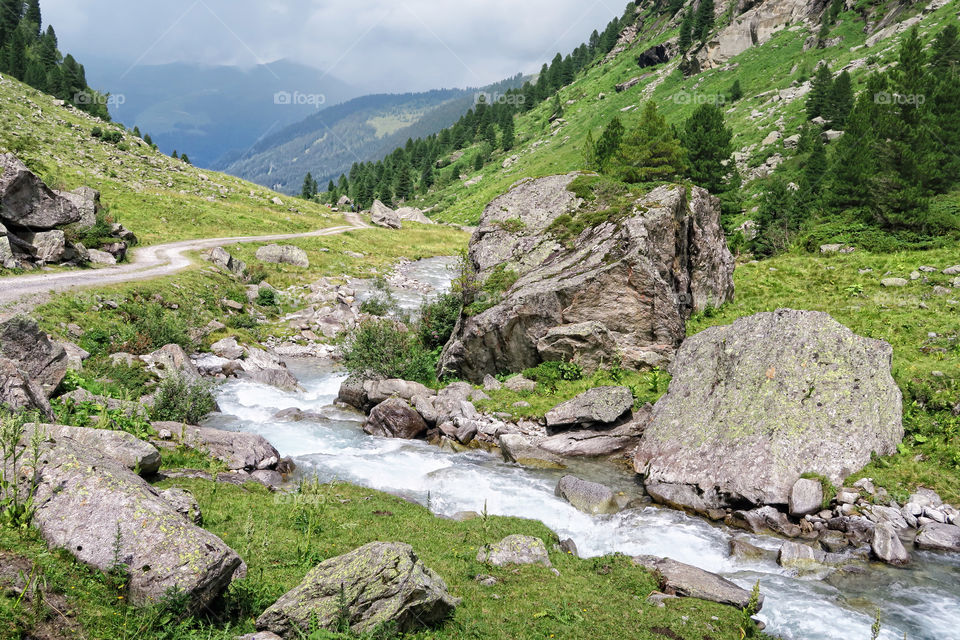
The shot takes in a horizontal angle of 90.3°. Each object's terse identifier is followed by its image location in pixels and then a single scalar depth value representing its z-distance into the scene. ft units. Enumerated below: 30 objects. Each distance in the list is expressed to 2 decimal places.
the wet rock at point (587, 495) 53.83
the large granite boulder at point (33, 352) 53.83
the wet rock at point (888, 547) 43.45
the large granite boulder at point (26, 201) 103.09
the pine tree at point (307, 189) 510.17
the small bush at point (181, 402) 65.31
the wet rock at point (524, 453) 66.23
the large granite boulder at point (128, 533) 21.72
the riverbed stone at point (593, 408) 71.10
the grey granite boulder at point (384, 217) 334.85
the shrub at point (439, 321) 110.11
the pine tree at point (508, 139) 541.75
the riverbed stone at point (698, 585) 36.55
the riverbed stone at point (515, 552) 39.27
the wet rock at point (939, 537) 45.24
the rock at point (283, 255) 188.75
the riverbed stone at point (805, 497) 50.21
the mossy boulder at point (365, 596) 23.04
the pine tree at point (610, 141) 194.49
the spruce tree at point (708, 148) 168.96
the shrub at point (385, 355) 92.73
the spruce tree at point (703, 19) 474.08
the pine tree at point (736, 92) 355.56
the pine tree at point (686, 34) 487.61
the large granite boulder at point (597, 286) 86.28
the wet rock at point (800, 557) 42.98
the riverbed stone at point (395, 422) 75.46
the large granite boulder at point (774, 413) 54.65
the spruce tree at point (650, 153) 138.41
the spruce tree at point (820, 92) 250.57
